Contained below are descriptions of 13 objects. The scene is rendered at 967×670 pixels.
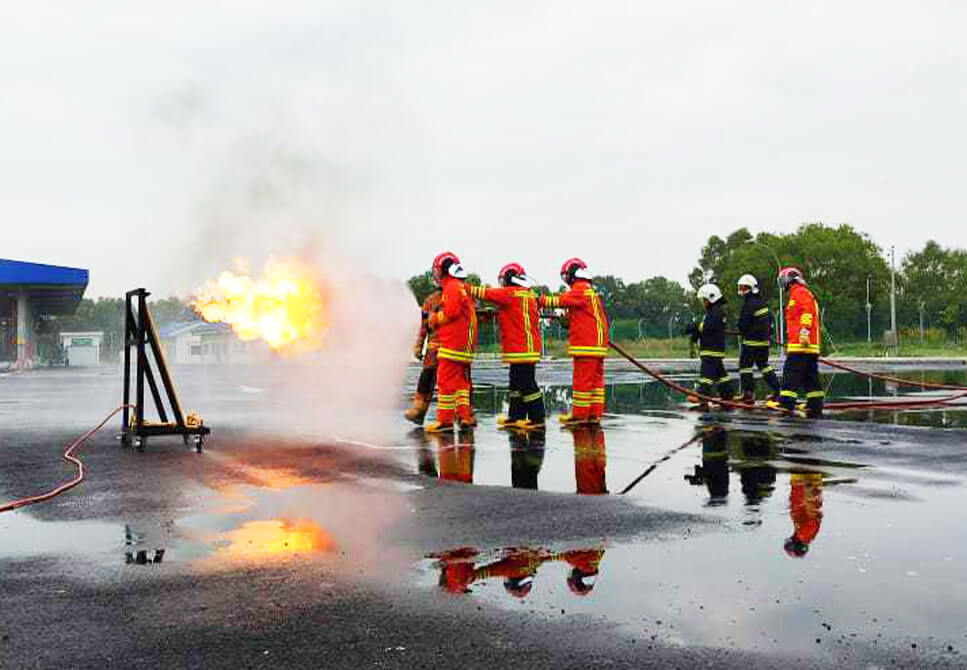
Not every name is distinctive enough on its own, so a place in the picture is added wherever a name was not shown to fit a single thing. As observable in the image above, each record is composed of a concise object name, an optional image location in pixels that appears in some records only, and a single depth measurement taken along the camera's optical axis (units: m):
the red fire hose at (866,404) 14.82
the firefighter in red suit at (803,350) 13.40
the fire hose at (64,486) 7.18
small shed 65.38
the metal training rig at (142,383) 10.62
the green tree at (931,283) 78.00
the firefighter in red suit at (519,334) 12.20
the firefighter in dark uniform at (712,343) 15.09
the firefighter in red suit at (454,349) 11.97
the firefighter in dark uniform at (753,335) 15.07
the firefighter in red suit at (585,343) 12.38
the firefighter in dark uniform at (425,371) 12.98
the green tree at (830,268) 64.81
